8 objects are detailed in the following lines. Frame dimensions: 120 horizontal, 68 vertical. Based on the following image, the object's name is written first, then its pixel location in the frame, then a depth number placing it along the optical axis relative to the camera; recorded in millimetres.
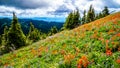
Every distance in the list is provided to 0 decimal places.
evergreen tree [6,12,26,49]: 20564
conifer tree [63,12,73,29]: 33643
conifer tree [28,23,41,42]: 32852
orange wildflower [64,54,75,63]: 6413
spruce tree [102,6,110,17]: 39959
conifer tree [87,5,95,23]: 38681
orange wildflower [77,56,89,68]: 5855
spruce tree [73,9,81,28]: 33842
